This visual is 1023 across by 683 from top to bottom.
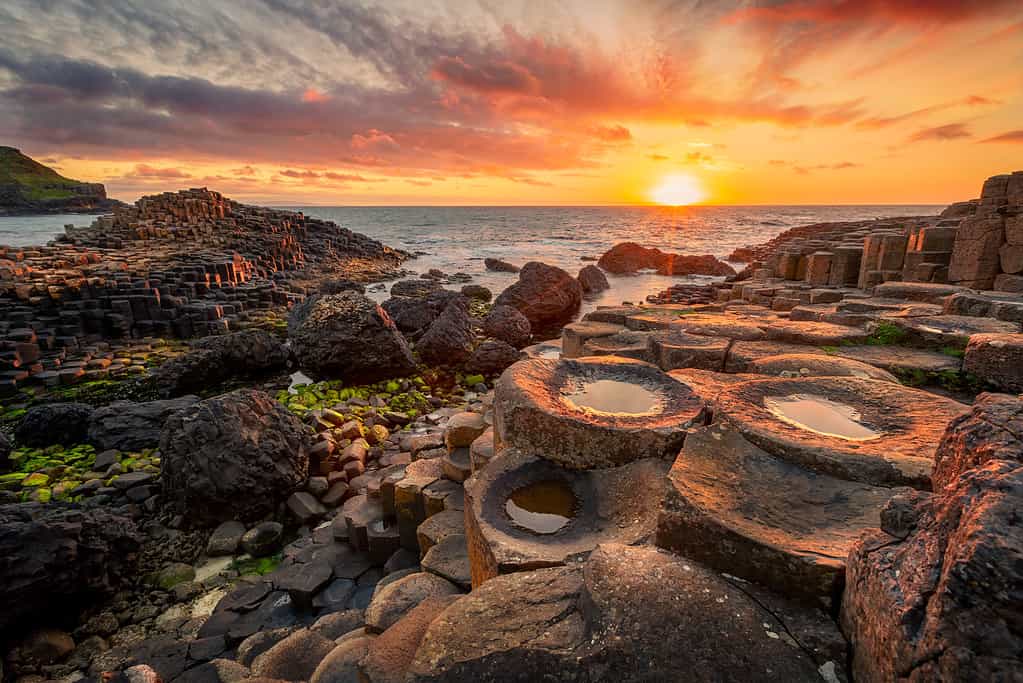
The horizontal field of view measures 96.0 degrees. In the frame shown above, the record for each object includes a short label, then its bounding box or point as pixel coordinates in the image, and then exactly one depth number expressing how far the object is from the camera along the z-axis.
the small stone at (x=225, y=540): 5.55
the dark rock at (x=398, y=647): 2.03
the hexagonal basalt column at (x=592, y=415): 2.95
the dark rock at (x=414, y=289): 23.38
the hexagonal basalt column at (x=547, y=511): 2.52
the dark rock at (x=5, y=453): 7.30
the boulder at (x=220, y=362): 10.75
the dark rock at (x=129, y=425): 7.88
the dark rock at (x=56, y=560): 4.31
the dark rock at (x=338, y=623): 4.05
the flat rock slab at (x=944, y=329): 4.58
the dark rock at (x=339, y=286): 22.45
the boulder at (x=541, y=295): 18.80
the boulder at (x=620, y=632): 1.50
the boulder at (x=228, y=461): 5.90
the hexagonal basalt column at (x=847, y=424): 2.34
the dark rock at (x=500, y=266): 34.91
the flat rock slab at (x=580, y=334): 6.36
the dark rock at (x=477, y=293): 23.47
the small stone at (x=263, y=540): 5.58
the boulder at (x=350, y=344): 11.29
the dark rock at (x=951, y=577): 1.11
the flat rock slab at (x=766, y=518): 1.77
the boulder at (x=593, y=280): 26.84
